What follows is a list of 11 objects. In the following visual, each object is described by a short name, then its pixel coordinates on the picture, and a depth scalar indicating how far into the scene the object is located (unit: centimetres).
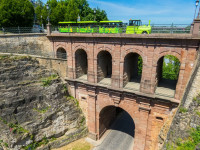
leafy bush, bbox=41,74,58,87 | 1869
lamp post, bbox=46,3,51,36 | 1989
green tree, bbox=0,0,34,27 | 2527
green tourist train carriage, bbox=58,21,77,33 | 1903
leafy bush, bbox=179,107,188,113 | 1113
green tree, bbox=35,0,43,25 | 3684
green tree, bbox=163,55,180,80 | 3125
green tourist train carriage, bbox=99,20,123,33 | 1530
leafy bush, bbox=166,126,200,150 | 947
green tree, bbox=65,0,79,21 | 3475
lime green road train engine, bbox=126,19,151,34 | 1404
